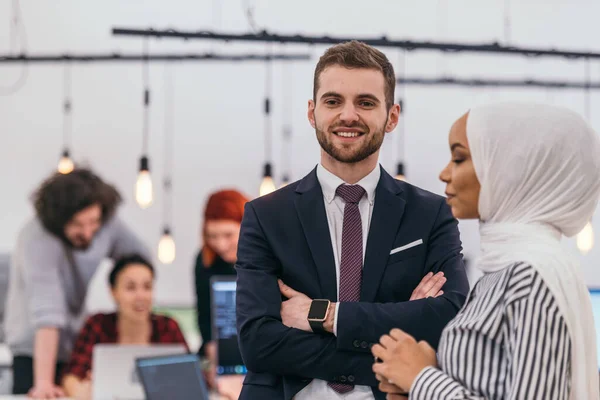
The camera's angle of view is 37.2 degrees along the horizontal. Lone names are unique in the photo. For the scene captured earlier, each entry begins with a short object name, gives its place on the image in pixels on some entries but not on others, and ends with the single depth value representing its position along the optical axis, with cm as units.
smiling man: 215
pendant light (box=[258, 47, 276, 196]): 973
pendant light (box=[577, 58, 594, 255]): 794
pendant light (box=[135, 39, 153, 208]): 717
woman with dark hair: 543
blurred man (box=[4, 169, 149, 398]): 556
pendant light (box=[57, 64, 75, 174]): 951
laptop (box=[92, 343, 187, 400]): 465
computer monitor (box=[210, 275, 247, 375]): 456
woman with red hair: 554
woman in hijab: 160
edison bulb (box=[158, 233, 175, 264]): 854
